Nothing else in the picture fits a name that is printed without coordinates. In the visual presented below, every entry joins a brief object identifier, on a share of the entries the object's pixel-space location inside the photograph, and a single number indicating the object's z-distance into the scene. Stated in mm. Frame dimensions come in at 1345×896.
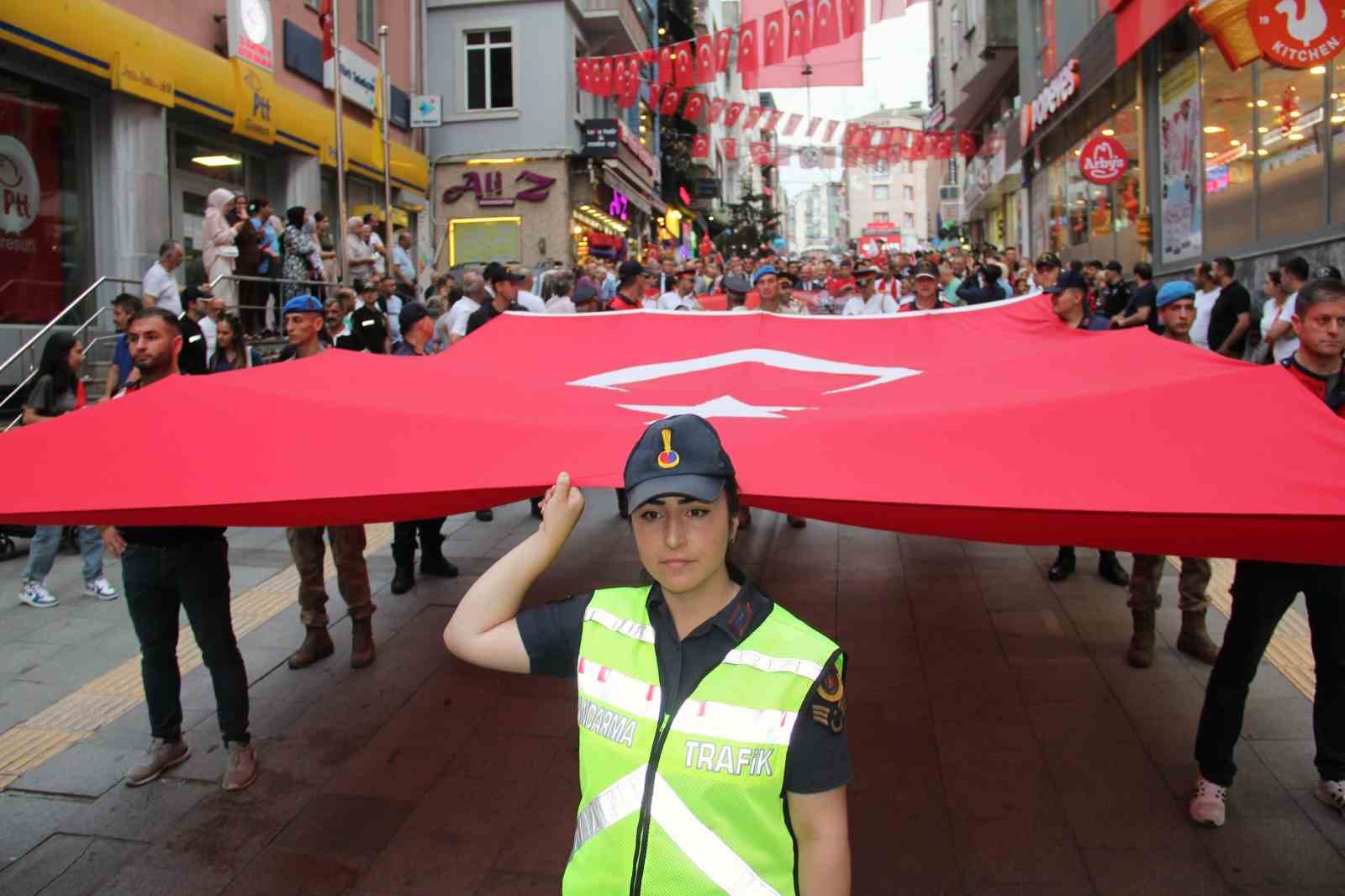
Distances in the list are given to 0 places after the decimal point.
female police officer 1817
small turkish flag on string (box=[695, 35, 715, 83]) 16797
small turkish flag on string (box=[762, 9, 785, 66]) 14578
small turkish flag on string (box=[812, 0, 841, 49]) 13438
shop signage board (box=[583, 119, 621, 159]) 25359
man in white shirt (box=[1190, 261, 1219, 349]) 11391
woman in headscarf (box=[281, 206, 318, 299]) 13812
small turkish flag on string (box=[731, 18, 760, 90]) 14906
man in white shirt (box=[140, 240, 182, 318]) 10477
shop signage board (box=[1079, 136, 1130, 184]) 15883
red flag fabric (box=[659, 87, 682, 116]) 19578
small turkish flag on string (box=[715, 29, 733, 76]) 16188
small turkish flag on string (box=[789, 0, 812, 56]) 13865
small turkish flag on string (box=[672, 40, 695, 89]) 17297
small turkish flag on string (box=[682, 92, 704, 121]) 20089
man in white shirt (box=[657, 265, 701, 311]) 10297
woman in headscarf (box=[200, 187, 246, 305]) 12133
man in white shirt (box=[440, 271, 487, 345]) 9727
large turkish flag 2729
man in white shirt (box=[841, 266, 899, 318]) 9945
